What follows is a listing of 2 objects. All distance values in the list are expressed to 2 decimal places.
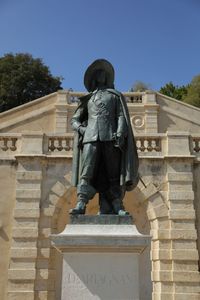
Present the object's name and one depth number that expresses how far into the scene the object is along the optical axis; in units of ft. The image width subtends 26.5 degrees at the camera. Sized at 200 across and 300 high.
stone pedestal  18.04
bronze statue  20.77
